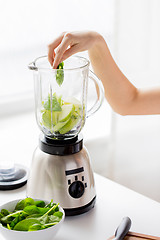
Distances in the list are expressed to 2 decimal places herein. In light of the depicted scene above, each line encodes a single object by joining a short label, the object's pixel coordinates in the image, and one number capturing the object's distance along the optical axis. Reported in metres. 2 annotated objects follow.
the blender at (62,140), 1.40
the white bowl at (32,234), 1.24
